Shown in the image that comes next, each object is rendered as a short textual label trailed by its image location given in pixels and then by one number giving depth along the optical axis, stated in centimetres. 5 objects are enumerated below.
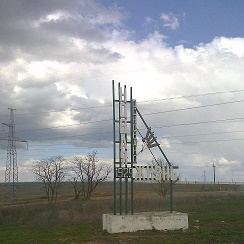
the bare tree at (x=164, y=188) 5685
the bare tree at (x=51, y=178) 6981
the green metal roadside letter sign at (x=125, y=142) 1841
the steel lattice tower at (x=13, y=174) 5343
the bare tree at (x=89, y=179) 6906
